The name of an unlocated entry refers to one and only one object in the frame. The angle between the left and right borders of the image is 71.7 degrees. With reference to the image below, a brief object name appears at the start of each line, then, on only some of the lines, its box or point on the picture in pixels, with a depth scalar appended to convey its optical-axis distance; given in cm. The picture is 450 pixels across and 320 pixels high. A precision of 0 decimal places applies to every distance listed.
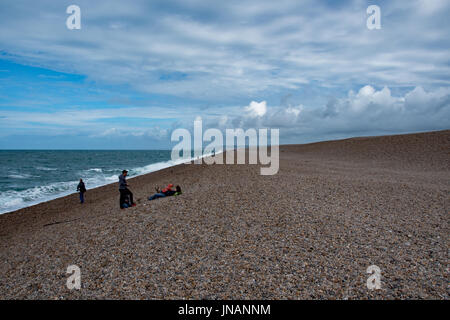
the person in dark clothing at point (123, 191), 1369
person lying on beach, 1521
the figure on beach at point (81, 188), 1893
